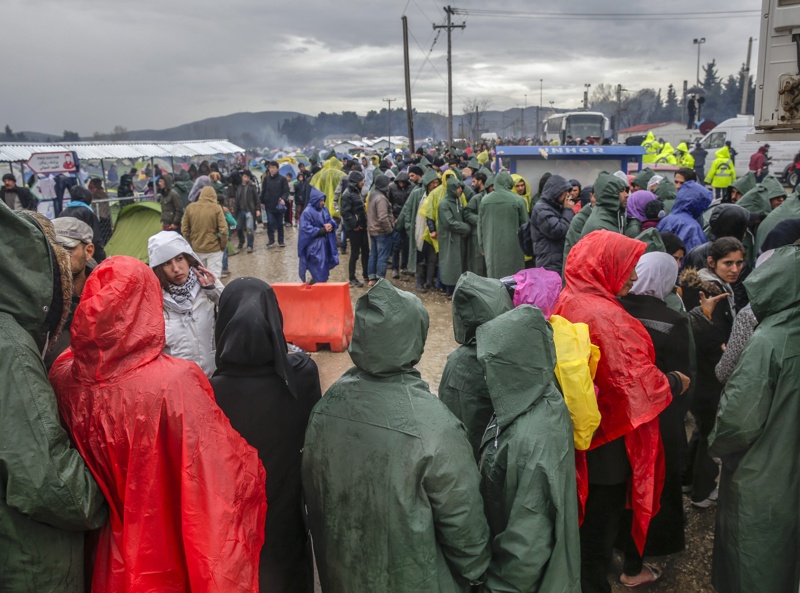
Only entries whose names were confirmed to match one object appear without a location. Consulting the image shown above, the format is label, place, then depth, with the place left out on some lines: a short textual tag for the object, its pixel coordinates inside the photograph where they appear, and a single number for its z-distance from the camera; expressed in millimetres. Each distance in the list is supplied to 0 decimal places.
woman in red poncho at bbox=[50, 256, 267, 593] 2004
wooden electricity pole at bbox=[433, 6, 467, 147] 37281
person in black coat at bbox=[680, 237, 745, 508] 4297
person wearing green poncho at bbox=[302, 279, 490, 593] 2125
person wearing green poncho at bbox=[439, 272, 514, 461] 2928
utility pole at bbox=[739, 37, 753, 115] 41625
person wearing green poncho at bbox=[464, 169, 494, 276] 9992
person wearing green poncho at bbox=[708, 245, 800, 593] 2848
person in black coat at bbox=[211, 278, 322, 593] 2605
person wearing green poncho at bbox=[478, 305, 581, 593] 2254
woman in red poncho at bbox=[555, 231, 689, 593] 3090
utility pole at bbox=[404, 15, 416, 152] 25641
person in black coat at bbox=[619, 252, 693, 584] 3547
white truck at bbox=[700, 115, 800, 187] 25922
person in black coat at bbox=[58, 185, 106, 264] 7194
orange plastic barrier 8133
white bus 35062
